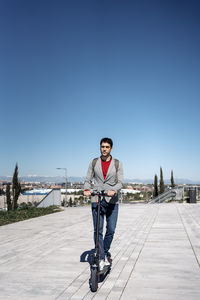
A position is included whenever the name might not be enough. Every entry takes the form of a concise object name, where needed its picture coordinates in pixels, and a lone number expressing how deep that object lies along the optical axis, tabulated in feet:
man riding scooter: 13.16
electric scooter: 11.32
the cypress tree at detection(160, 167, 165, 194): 205.16
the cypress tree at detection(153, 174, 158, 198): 207.57
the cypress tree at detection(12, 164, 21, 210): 131.42
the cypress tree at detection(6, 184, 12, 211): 139.78
